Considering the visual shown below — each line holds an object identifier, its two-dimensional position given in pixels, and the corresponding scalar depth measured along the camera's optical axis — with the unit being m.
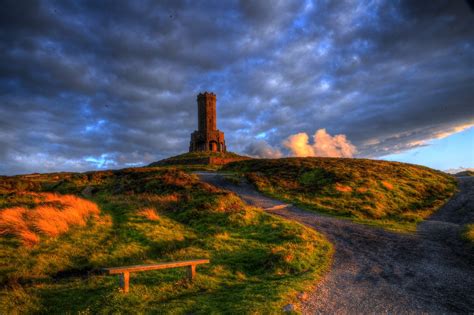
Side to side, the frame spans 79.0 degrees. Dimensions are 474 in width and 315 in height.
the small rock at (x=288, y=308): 6.71
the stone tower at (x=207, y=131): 77.75
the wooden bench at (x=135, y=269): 7.30
